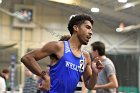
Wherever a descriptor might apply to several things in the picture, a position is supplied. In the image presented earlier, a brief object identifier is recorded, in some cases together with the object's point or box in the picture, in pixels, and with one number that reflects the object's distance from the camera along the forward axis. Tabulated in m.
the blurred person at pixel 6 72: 11.16
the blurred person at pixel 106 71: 5.06
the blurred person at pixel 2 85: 8.25
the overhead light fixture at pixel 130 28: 19.41
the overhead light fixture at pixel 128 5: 17.50
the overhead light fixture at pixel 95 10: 19.08
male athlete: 3.34
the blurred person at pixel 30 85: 9.55
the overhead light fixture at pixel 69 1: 17.50
